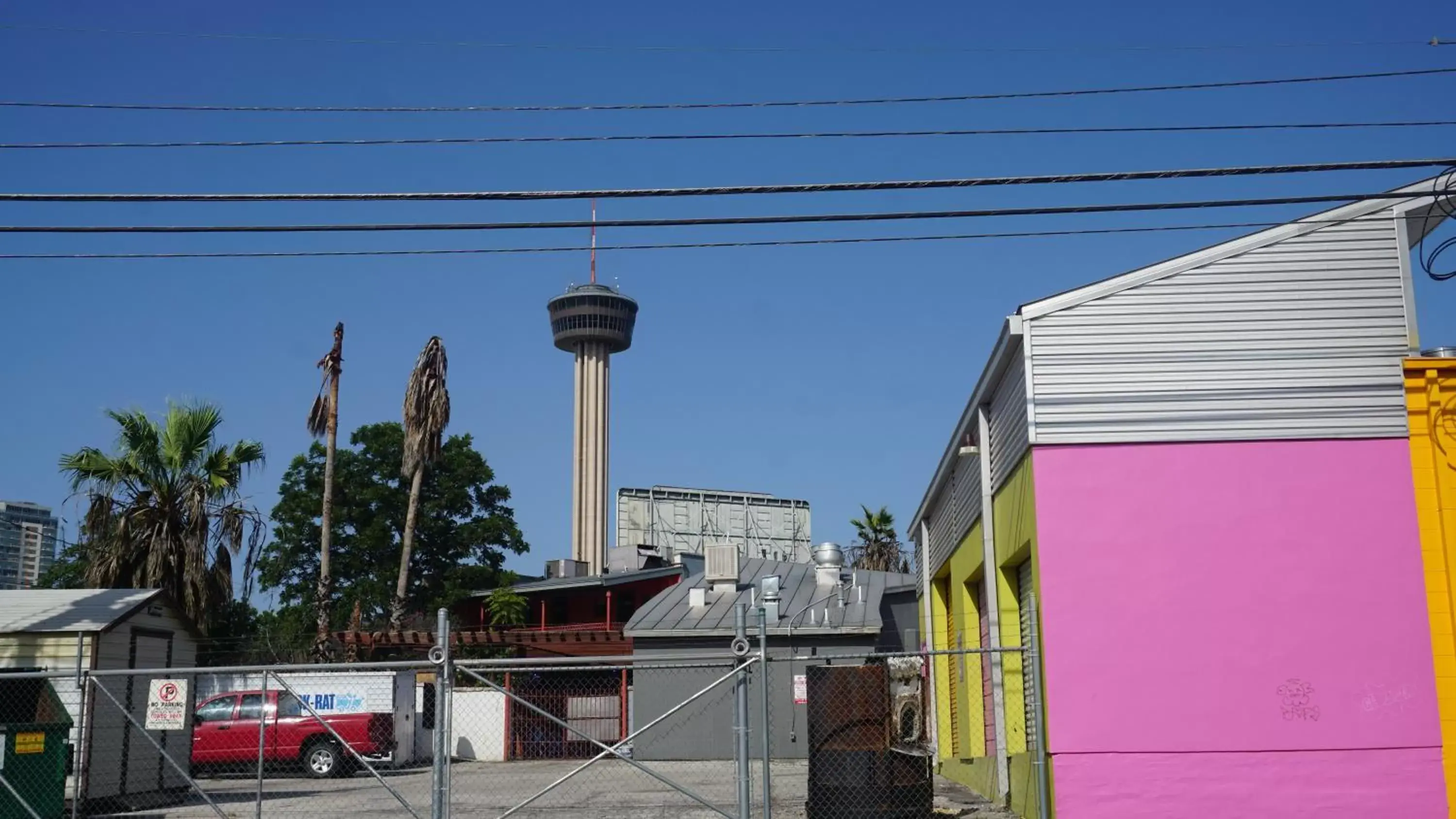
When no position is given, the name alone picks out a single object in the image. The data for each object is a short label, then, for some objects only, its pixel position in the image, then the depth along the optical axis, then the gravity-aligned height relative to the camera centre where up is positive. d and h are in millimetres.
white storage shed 17609 +319
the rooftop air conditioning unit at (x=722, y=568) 35344 +2739
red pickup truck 24766 -1038
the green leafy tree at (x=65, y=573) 52000 +4203
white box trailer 25641 -255
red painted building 33031 +881
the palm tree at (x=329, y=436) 35906 +6401
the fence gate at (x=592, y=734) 21891 -1382
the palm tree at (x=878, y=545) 57031 +5361
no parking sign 15117 -286
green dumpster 14133 -862
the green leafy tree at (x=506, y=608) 42781 +2117
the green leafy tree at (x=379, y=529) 58031 +6358
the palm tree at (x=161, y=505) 24203 +3136
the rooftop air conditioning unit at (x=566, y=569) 52656 +4120
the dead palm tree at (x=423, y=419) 41625 +7812
